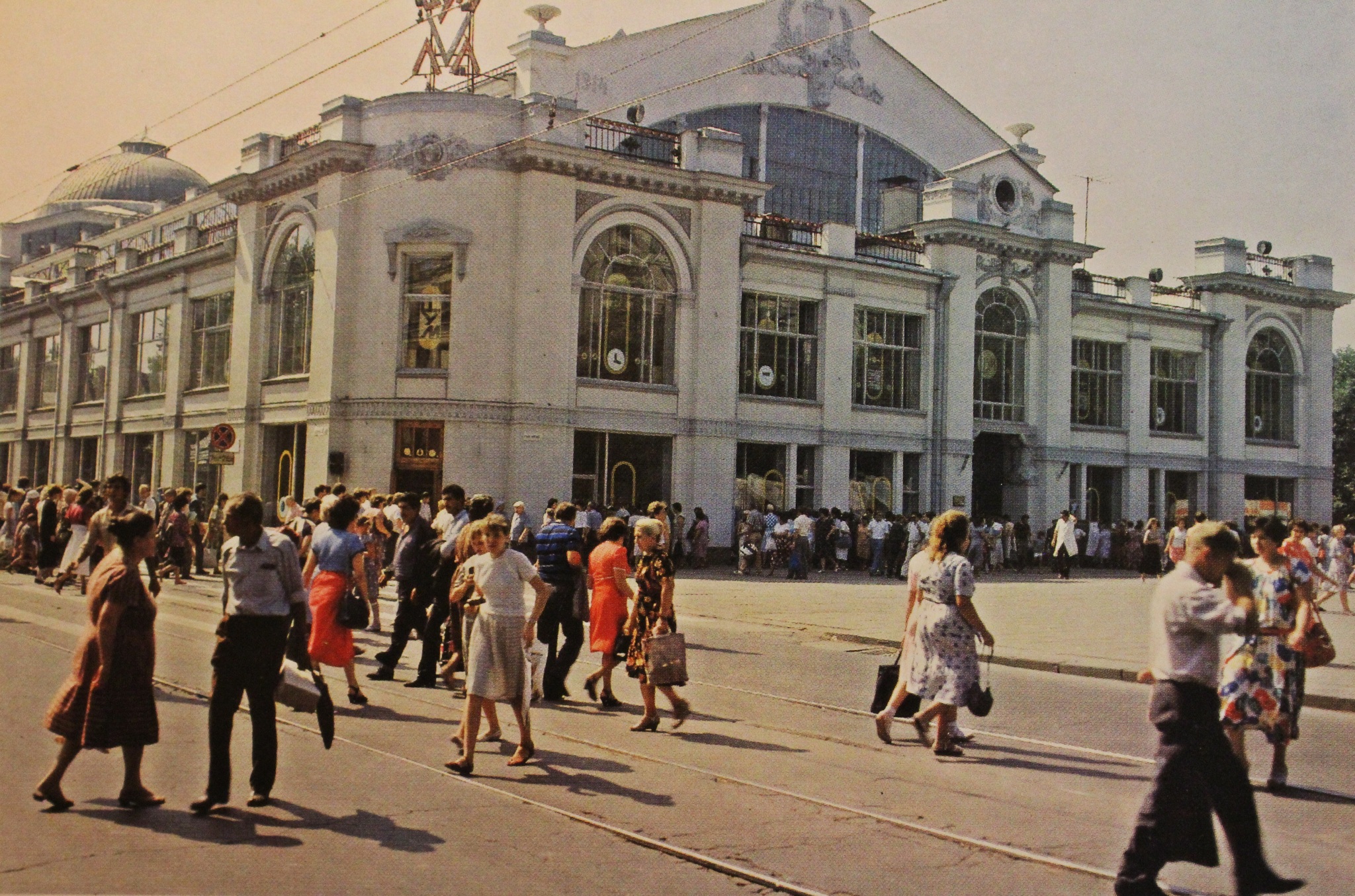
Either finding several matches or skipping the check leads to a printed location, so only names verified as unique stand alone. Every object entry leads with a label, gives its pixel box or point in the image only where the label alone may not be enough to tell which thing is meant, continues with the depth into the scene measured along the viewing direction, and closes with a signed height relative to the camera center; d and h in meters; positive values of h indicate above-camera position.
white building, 32.22 +5.78
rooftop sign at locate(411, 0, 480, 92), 36.53 +12.59
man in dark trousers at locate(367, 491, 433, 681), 13.39 -0.70
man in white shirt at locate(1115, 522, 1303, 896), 6.15 -0.97
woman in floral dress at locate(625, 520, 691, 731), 10.87 -0.60
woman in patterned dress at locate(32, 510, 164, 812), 7.27 -0.95
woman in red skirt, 11.45 -0.57
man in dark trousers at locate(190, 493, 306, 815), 7.68 -0.66
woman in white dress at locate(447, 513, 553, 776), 8.95 -0.79
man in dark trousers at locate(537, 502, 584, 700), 12.38 -0.67
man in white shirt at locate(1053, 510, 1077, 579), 34.56 -0.17
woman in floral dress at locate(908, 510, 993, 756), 9.80 -0.72
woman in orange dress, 11.70 -0.69
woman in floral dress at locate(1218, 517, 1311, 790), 8.64 -0.81
